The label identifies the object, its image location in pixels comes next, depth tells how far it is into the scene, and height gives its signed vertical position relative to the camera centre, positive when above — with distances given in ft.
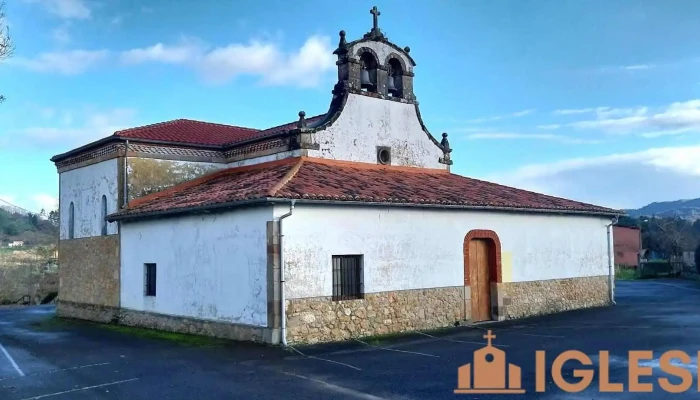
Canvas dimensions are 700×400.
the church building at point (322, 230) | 46.60 +0.66
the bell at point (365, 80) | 62.03 +14.80
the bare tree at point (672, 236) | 177.25 -0.82
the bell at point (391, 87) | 64.33 +14.72
